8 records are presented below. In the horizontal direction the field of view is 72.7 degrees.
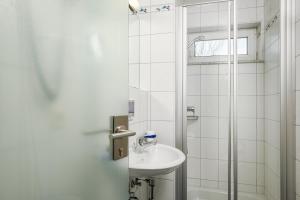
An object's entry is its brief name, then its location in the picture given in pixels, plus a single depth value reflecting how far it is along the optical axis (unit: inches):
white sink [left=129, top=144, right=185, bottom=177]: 44.7
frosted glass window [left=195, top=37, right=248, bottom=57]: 71.5
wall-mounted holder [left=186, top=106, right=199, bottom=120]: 74.6
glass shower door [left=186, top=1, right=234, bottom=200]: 71.4
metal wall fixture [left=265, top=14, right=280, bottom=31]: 67.0
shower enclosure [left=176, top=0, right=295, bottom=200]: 69.4
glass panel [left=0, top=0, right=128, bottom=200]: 14.2
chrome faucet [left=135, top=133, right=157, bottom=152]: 62.8
